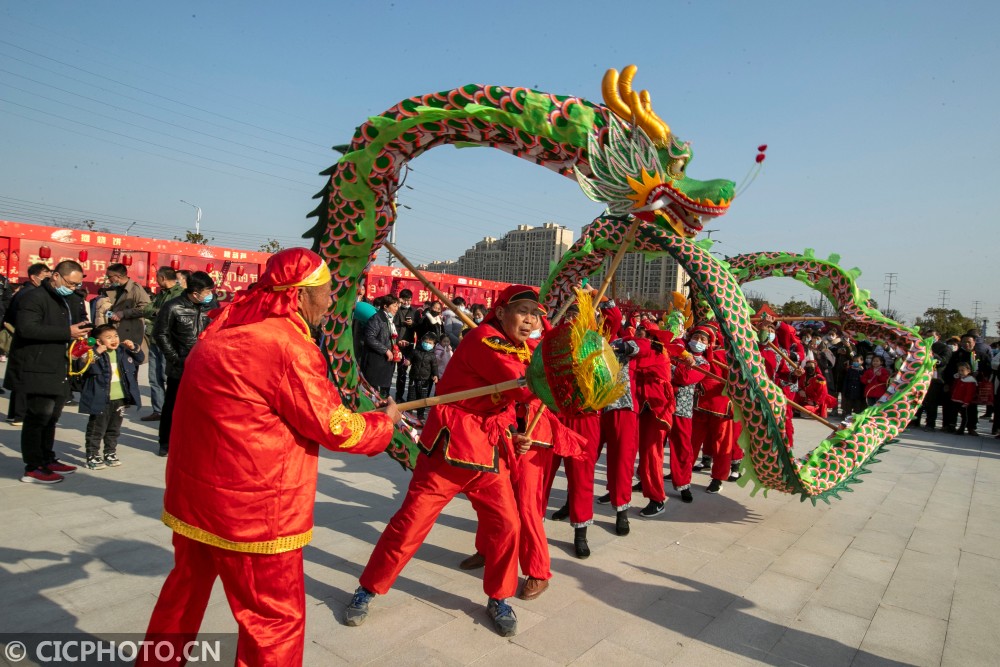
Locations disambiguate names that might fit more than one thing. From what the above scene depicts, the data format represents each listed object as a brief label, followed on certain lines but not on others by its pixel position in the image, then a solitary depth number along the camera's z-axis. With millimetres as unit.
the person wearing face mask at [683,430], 5348
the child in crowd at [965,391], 10562
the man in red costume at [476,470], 3027
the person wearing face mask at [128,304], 6902
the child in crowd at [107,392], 5055
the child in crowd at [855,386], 11672
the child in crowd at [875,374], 10102
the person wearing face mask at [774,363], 5935
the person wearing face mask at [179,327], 5535
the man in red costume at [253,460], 2006
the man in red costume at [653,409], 4938
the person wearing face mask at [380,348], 7317
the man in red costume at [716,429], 5781
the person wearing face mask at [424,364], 8516
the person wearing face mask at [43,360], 4520
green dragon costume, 3781
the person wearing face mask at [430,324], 8695
